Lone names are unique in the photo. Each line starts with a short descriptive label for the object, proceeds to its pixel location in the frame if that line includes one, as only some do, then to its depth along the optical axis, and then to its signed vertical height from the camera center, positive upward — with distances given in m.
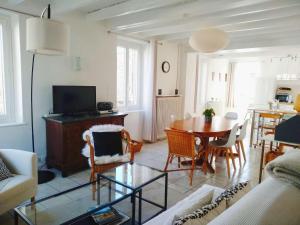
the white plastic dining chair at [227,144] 3.43 -0.87
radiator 5.40 -0.57
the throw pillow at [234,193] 1.31 -0.62
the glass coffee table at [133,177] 2.13 -0.92
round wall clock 5.50 +0.46
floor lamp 2.44 +0.50
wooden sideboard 3.22 -0.81
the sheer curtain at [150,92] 5.07 -0.14
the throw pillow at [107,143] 2.87 -0.73
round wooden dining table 3.30 -0.61
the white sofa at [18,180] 2.02 -0.90
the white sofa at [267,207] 0.85 -0.46
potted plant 3.95 -0.47
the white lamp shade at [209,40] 2.92 +0.60
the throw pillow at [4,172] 2.20 -0.85
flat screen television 3.47 -0.24
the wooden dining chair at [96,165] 2.71 -0.93
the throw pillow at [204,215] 1.08 -0.62
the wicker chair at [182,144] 3.15 -0.79
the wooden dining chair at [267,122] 4.71 -0.75
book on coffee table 1.89 -1.09
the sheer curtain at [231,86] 8.93 +0.06
